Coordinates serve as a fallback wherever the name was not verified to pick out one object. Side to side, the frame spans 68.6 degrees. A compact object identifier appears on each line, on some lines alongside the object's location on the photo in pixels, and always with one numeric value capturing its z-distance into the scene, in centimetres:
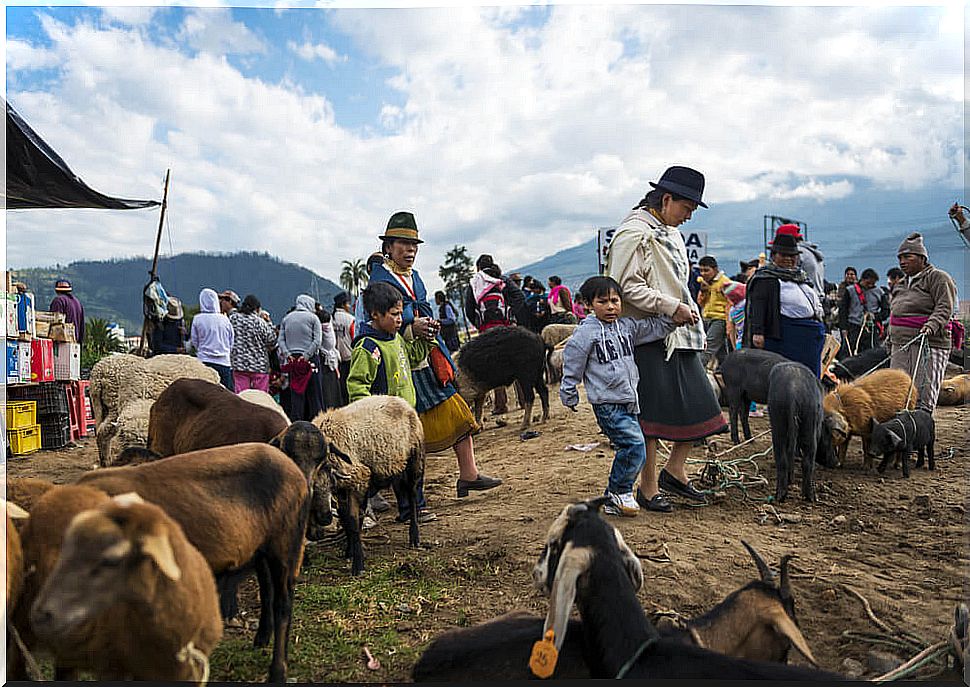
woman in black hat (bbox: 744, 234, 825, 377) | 657
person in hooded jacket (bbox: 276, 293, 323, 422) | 892
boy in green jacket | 502
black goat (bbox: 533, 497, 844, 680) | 227
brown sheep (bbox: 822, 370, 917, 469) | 680
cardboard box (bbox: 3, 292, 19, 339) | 808
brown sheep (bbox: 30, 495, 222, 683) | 172
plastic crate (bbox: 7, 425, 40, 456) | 876
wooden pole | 1077
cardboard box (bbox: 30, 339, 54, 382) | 898
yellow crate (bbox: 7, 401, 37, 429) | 869
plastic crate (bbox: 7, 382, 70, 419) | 931
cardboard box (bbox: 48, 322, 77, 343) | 945
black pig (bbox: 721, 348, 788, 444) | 731
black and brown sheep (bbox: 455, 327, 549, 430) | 997
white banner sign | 1262
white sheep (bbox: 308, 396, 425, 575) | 437
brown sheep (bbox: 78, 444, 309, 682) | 233
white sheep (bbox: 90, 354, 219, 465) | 646
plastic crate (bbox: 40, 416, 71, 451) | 947
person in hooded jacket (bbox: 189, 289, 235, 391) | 880
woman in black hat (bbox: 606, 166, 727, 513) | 509
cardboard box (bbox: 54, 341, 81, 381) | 958
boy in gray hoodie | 485
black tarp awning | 556
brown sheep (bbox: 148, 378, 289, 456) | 424
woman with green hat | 539
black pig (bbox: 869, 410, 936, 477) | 659
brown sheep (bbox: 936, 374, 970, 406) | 1041
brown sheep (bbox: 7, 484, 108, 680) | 201
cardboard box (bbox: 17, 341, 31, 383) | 850
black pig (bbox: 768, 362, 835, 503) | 568
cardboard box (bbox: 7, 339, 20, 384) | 826
